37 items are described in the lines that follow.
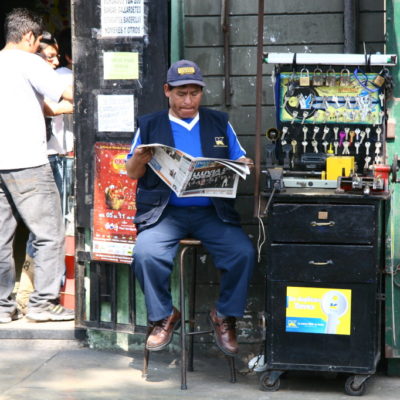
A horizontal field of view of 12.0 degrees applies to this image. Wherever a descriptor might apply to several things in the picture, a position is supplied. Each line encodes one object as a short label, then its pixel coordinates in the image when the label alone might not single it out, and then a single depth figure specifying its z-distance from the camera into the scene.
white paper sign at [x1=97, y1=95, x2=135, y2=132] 11.81
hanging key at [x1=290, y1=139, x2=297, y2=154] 11.08
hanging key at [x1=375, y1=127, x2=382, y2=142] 10.97
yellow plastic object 10.54
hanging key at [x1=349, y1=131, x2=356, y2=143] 11.00
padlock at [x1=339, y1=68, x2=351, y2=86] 10.95
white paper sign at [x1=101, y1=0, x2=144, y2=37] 11.62
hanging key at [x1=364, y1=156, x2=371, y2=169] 10.98
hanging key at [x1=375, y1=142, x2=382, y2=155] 10.97
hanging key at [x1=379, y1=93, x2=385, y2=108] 10.94
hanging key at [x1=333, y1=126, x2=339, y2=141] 11.03
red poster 11.85
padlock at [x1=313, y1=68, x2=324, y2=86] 10.96
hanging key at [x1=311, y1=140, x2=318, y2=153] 11.08
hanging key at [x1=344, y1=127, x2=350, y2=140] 11.01
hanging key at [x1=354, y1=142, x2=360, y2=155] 11.01
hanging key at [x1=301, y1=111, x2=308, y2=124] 11.07
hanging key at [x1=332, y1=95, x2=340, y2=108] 11.02
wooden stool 10.68
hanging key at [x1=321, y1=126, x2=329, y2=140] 11.06
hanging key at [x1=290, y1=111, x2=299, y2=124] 11.09
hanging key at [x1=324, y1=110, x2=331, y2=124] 11.05
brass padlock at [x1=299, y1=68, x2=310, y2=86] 11.00
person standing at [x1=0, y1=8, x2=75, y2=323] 12.45
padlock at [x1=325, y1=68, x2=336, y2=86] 10.96
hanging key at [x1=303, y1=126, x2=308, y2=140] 11.09
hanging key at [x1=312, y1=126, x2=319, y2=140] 11.08
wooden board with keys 10.95
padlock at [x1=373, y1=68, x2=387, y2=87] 10.88
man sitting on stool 10.62
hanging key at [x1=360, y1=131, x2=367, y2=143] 11.00
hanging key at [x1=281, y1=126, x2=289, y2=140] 11.09
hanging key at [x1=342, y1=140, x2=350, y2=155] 11.01
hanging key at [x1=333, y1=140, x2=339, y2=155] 11.01
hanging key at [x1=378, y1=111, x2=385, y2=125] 10.97
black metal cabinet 10.19
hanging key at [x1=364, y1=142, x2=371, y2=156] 11.01
